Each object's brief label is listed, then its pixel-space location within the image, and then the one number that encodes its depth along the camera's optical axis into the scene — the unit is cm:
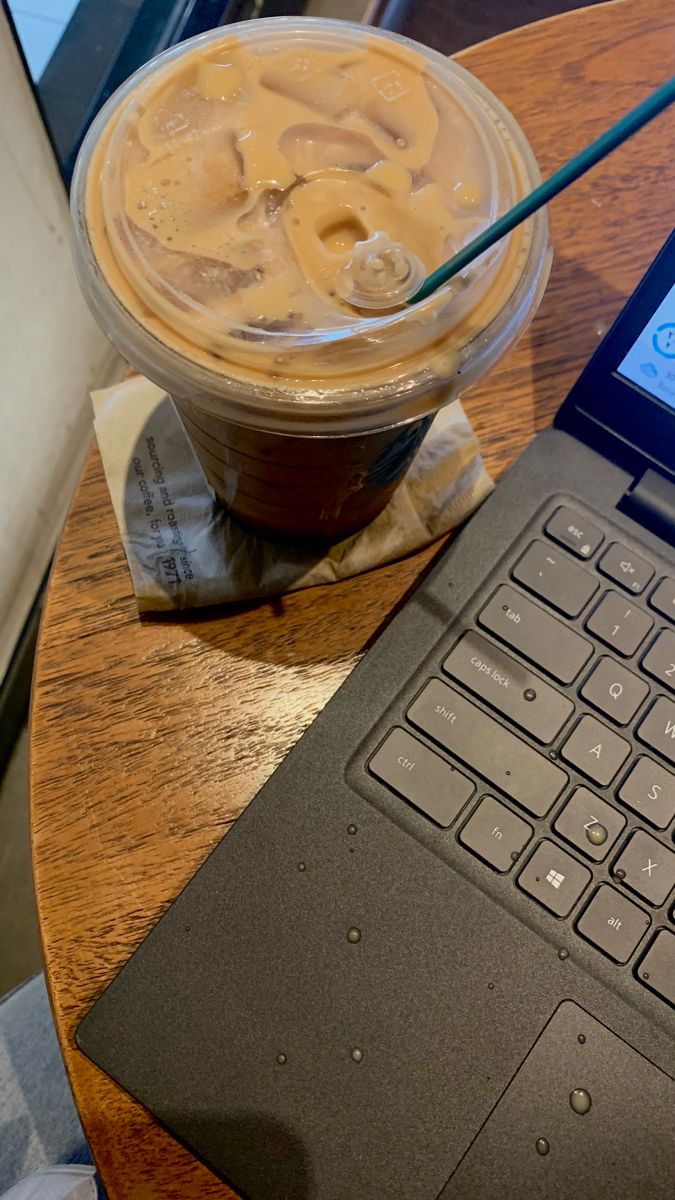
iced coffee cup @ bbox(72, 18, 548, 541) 32
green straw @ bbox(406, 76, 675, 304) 25
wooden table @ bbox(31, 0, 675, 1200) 39
